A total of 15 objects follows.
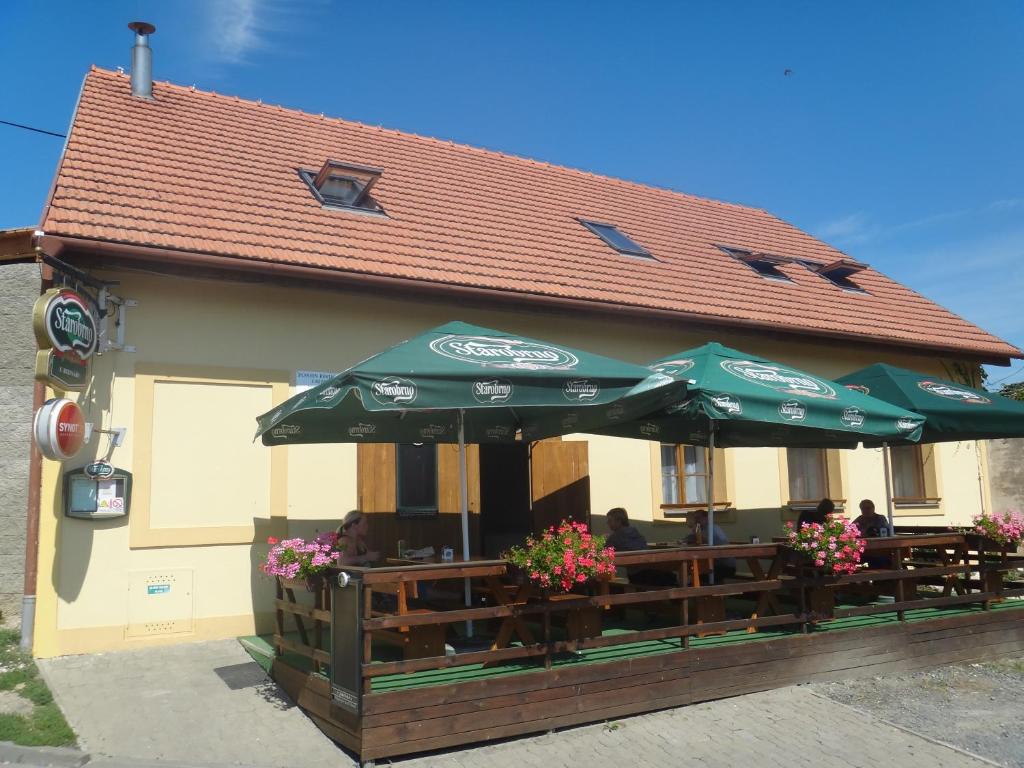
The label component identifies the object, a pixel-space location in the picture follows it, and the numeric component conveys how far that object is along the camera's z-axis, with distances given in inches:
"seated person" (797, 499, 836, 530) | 375.8
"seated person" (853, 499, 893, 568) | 358.3
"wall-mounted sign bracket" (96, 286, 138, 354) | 307.1
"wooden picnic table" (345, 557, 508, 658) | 217.3
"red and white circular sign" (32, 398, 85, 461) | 265.4
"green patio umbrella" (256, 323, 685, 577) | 223.1
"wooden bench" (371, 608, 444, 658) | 232.5
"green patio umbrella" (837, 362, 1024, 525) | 349.1
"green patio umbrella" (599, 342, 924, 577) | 279.9
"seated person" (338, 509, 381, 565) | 285.7
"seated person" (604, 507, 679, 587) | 308.7
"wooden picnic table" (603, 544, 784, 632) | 265.3
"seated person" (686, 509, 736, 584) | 312.0
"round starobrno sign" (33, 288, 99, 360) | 262.8
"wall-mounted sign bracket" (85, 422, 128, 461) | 304.0
